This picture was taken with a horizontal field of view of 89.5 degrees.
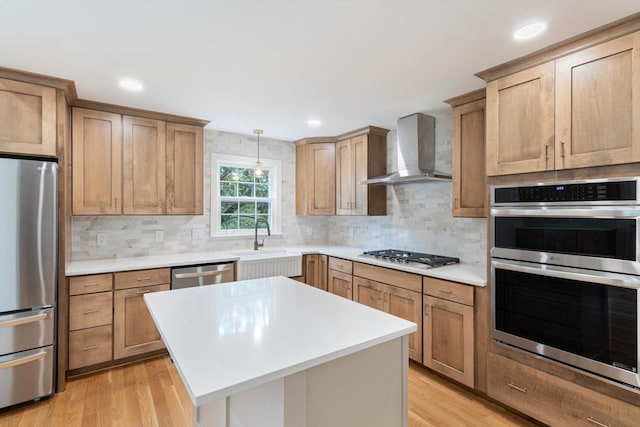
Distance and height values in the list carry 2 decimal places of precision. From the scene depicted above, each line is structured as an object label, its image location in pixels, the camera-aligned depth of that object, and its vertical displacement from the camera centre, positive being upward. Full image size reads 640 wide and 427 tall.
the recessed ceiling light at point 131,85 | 2.55 +1.04
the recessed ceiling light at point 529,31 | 1.75 +1.02
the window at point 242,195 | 4.10 +0.24
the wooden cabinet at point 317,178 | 4.37 +0.49
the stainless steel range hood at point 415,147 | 3.32 +0.70
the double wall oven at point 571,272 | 1.73 -0.36
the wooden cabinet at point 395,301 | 2.90 -0.86
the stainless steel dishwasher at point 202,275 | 3.20 -0.64
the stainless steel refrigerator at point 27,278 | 2.33 -0.49
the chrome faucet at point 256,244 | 4.11 -0.40
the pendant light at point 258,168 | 3.87 +0.55
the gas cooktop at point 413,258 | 2.95 -0.44
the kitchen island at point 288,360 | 1.06 -0.50
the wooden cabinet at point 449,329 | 2.50 -0.95
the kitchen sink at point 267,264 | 3.61 -0.59
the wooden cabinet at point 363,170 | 3.94 +0.54
